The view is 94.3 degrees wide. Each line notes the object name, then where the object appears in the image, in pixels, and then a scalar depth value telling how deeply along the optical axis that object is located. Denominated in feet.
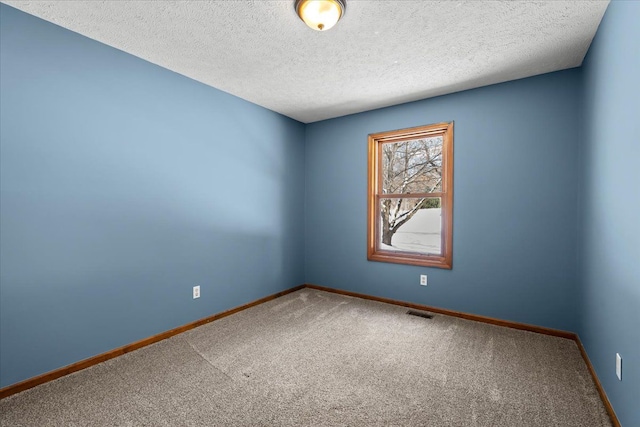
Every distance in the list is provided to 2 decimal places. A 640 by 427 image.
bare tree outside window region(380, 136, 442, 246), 11.44
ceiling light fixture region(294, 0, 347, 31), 5.83
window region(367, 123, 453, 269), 10.93
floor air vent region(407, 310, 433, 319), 10.57
